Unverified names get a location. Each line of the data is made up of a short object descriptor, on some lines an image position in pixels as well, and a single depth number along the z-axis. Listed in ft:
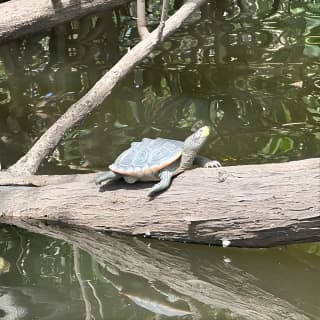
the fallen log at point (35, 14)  22.20
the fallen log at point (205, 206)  11.25
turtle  12.47
